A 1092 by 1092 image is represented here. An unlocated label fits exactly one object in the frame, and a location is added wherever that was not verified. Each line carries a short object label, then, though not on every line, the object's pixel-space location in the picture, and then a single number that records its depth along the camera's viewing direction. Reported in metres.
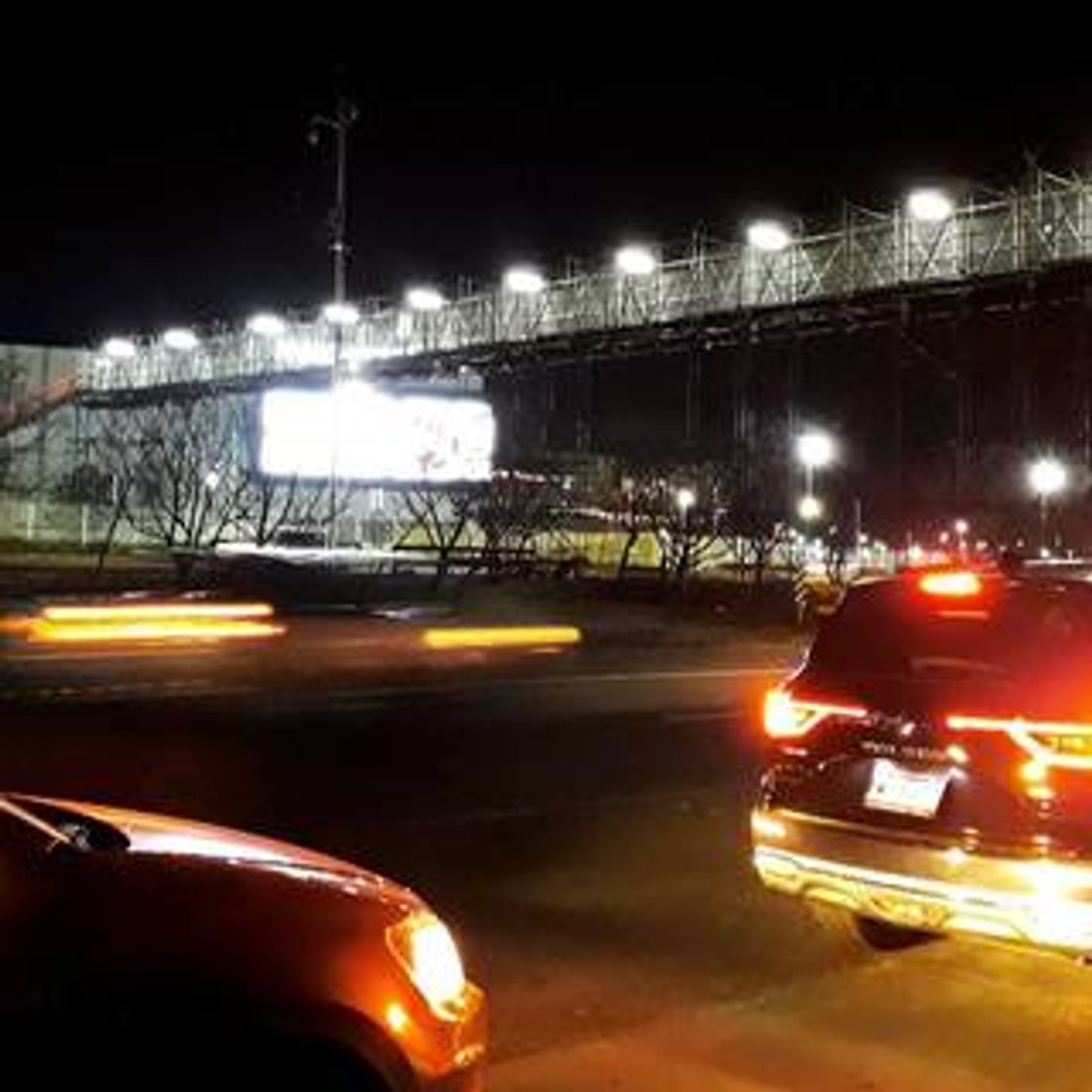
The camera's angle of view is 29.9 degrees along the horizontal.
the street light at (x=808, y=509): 65.06
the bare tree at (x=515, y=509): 59.19
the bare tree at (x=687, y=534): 50.44
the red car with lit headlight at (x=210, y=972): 3.84
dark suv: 7.24
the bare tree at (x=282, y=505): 63.50
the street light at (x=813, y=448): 55.94
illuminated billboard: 68.31
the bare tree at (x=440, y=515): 59.08
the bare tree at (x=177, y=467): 61.69
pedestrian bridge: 44.34
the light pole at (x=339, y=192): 46.78
